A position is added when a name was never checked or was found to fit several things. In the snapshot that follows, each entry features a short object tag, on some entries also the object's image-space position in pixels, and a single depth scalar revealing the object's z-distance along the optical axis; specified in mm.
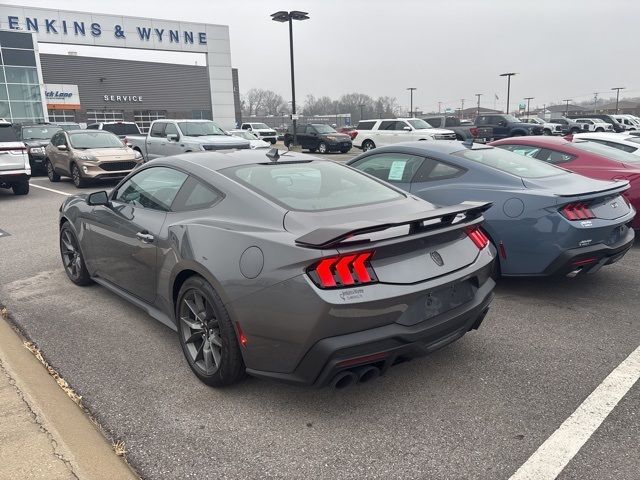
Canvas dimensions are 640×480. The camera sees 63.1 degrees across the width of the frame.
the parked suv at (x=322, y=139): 25625
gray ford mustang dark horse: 2725
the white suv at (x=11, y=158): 11461
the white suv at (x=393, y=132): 22594
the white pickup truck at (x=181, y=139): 14562
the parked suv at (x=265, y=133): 37469
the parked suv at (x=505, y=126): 28344
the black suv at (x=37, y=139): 16328
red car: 6527
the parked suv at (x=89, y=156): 13266
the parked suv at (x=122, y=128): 21484
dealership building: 32156
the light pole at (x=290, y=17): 26641
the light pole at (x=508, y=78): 54250
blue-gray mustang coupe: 4613
